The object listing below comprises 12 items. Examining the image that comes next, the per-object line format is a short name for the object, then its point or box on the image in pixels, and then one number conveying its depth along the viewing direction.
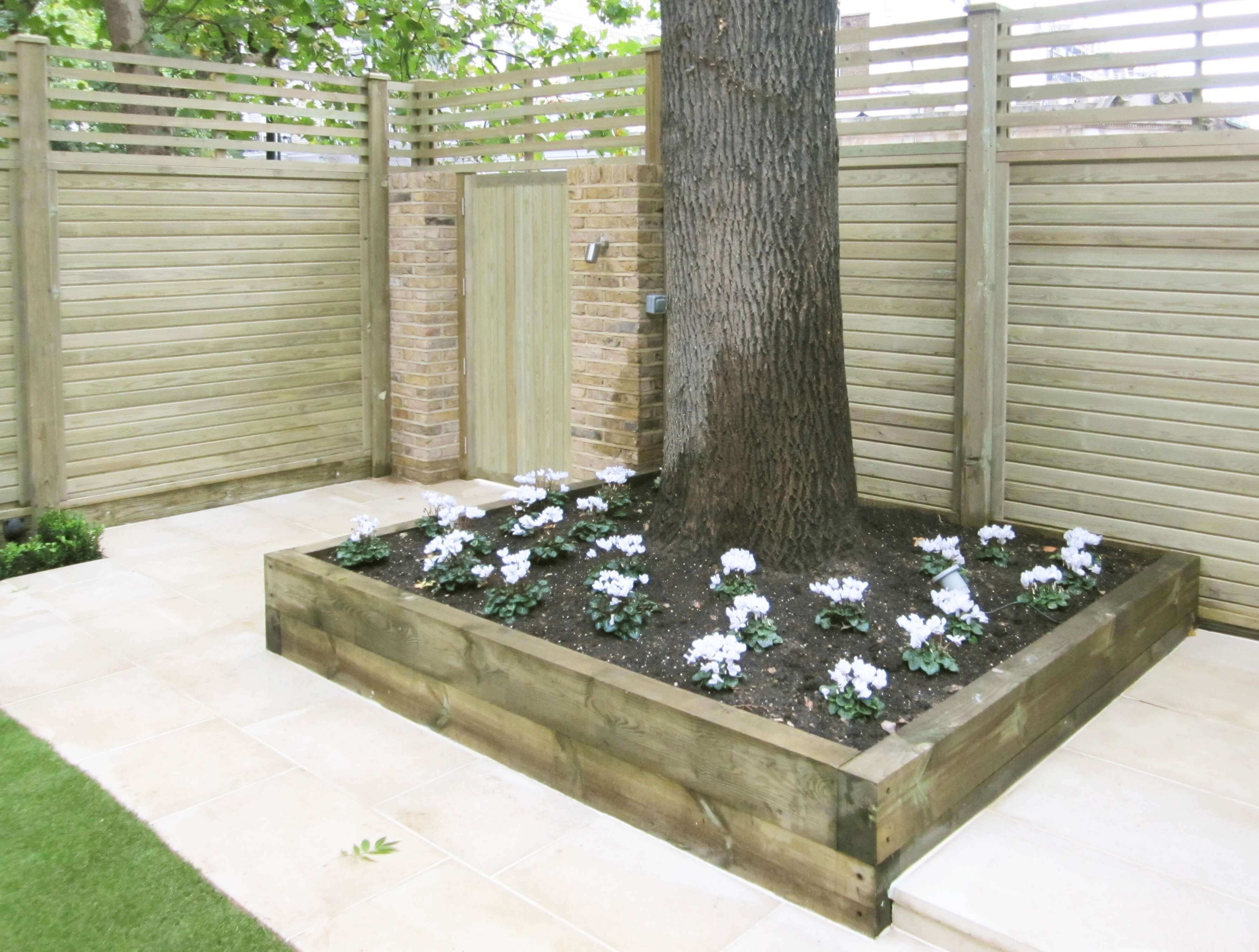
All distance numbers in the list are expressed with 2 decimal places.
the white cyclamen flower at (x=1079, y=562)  4.54
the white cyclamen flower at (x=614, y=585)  4.20
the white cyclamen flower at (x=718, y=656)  3.65
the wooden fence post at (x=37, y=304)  6.34
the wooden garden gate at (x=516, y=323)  7.37
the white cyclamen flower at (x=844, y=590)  4.07
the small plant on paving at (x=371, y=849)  3.39
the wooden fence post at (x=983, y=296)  5.40
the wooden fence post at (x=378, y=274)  7.96
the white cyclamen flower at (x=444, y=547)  4.77
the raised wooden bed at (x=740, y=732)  3.05
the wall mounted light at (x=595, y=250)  6.86
